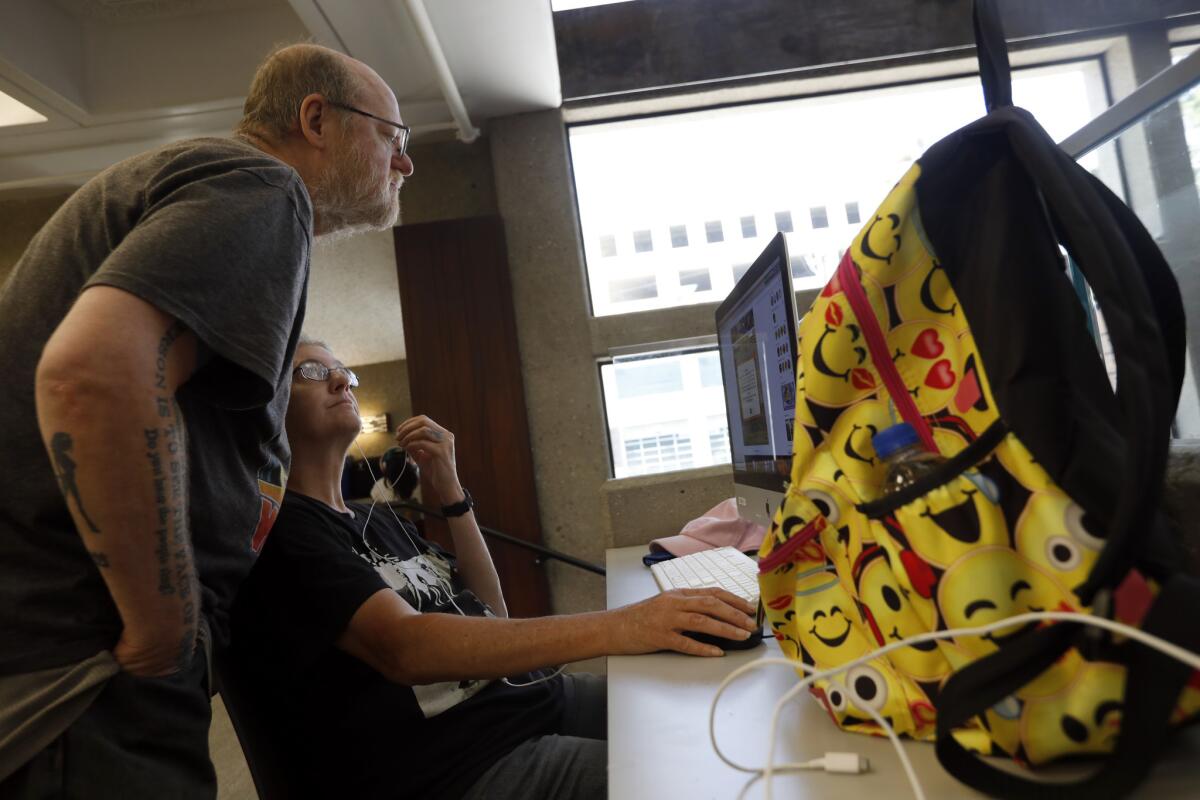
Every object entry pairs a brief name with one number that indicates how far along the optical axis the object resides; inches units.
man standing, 29.7
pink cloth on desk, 69.4
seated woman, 39.6
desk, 22.2
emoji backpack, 18.8
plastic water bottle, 23.9
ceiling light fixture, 113.1
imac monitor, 47.4
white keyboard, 46.3
